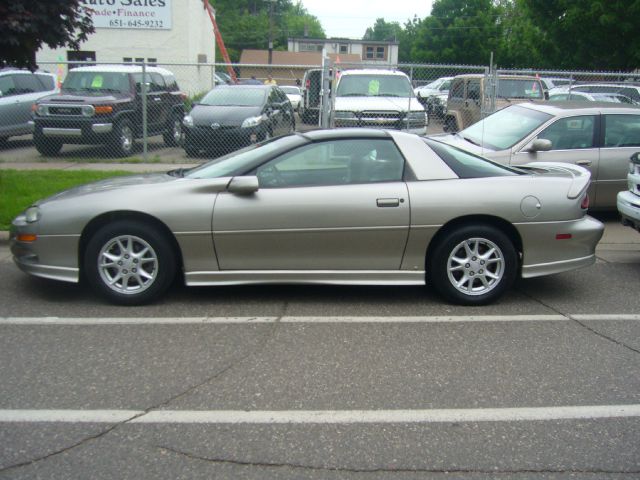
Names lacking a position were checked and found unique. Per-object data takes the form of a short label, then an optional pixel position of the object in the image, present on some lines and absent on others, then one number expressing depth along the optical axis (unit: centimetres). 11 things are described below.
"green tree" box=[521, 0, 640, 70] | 2467
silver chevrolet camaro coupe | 545
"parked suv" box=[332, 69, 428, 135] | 1268
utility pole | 4544
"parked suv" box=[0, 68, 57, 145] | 1447
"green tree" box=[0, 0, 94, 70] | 811
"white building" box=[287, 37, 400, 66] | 7444
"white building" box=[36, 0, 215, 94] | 2783
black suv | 1279
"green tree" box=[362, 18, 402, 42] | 13600
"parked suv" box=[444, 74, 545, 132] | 1421
